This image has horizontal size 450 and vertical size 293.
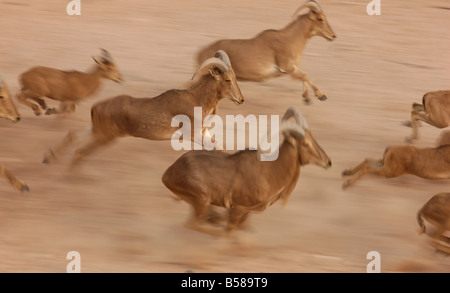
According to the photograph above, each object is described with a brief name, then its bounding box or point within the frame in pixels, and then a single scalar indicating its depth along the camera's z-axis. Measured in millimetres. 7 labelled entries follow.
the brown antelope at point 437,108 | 18203
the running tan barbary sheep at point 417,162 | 16141
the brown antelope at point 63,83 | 18016
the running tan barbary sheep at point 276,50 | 18969
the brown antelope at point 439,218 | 14266
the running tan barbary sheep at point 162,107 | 16047
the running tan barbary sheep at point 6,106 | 16469
